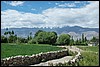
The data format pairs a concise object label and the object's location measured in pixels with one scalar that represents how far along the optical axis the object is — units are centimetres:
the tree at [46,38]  2958
